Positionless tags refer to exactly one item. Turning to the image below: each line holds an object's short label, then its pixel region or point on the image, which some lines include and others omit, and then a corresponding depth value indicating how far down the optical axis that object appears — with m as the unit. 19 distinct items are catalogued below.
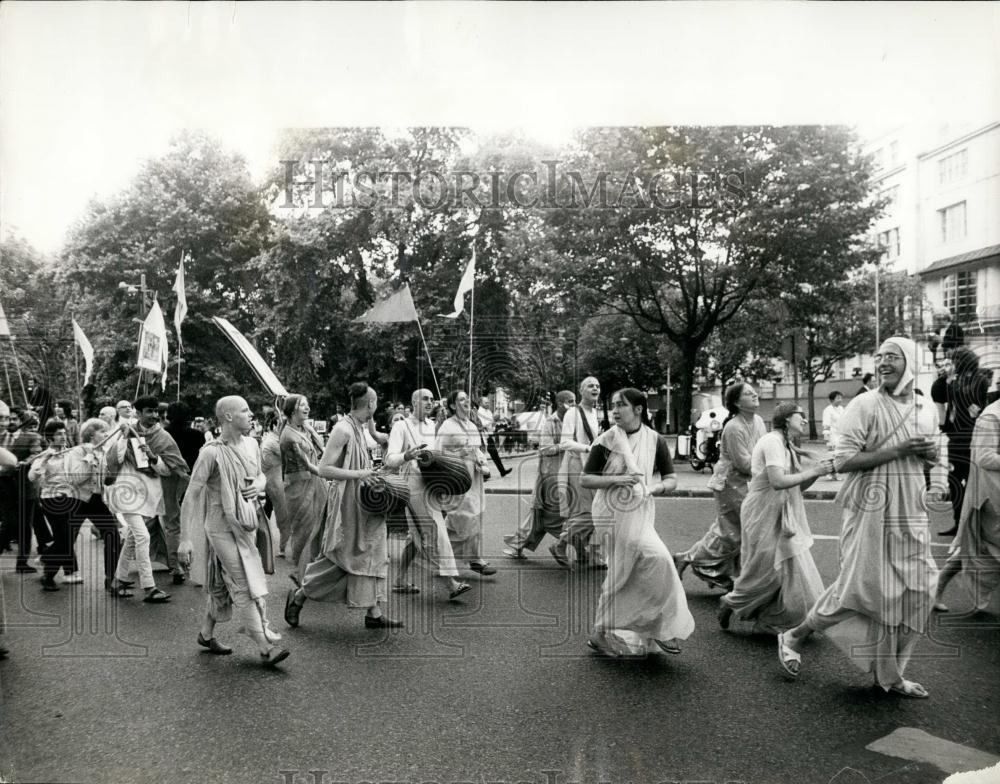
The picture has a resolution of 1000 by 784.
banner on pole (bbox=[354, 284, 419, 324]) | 7.97
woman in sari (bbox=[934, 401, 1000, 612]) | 5.23
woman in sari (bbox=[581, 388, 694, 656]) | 4.45
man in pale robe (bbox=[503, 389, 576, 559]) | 7.84
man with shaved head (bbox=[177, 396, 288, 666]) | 4.65
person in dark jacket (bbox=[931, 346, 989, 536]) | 5.07
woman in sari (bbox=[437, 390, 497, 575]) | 7.19
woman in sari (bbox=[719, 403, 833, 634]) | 4.86
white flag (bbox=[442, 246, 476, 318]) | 8.43
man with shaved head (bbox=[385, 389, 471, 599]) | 6.16
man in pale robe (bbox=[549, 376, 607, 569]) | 7.43
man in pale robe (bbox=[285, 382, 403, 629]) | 5.41
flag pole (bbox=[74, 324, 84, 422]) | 5.69
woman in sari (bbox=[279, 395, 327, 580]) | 6.98
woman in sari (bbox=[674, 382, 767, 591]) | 5.78
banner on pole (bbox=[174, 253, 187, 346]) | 6.54
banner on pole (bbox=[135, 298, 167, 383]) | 6.46
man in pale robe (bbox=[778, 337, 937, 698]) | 3.88
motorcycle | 12.39
